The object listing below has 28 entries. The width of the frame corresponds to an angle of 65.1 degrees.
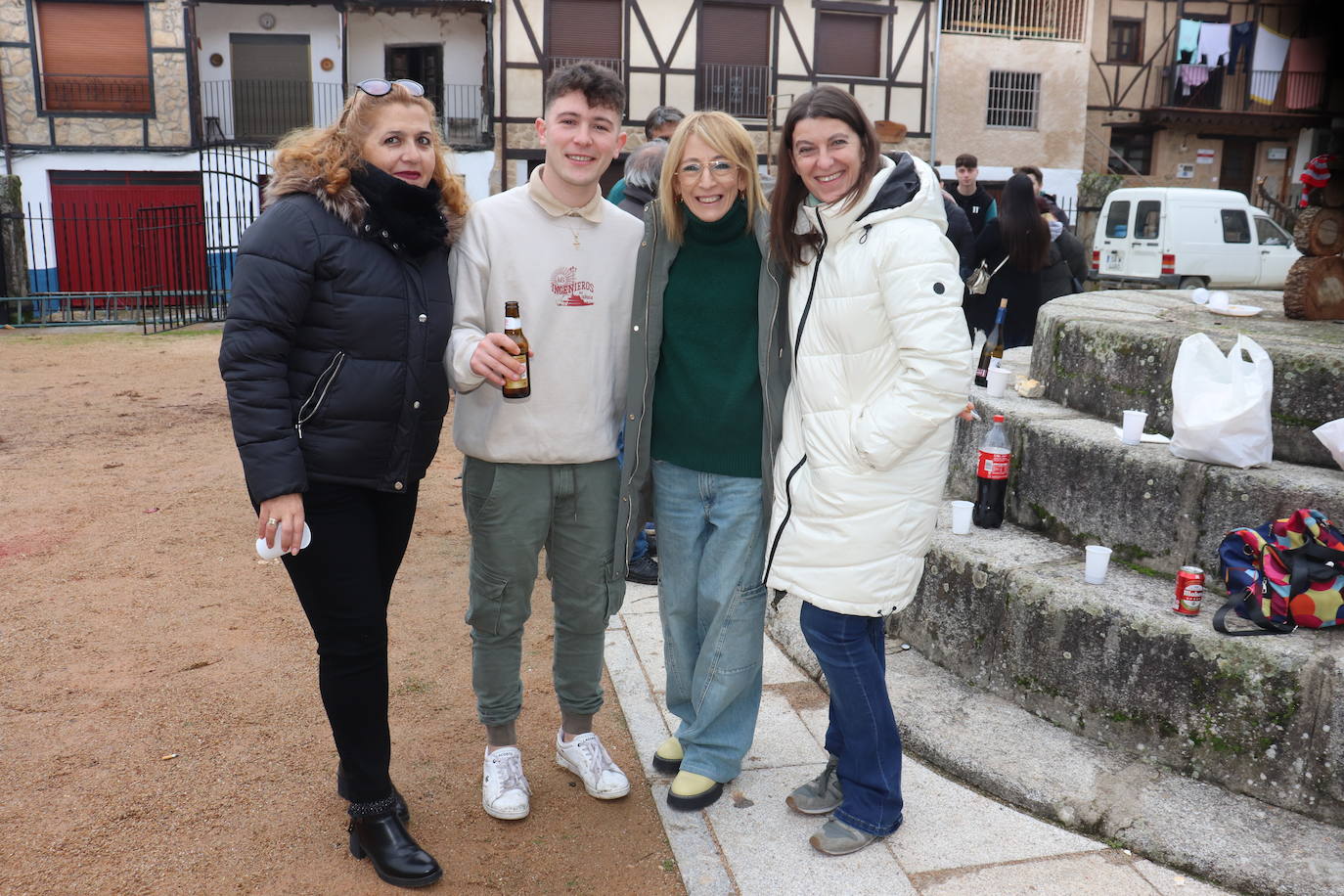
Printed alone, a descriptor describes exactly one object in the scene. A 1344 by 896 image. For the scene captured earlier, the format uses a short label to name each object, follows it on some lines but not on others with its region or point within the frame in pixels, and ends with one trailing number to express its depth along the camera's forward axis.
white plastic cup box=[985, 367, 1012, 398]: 4.58
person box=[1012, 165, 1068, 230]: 8.40
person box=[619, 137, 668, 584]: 4.71
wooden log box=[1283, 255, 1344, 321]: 4.71
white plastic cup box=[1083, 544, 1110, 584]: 3.38
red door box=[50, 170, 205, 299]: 18.94
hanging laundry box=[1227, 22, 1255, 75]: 24.50
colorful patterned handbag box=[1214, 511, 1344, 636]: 2.94
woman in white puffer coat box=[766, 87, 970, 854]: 2.51
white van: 16.47
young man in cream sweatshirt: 2.80
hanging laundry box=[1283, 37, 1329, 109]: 23.67
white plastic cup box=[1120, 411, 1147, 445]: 3.74
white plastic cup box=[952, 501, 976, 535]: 3.84
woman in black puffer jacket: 2.40
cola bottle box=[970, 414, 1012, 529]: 4.02
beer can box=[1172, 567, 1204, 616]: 3.12
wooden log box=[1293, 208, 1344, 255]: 4.62
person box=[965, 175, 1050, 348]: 6.68
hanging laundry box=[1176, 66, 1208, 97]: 24.23
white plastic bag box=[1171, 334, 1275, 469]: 3.38
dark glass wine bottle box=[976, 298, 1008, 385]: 5.08
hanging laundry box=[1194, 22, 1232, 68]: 24.41
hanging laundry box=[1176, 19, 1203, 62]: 24.23
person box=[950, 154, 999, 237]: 8.46
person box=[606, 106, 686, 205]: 5.59
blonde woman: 2.77
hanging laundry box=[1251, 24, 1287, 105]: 24.58
